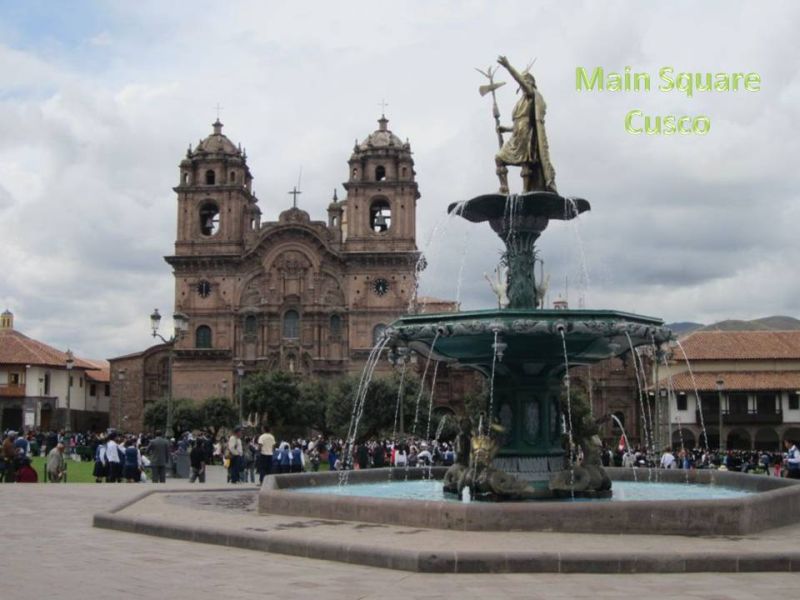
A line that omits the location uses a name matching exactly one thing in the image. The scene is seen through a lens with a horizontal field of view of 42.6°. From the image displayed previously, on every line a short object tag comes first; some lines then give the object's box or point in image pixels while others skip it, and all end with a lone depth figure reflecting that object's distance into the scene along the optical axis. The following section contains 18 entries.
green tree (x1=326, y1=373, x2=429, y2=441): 51.88
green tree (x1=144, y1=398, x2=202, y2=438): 57.78
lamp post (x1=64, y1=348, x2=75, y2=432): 32.53
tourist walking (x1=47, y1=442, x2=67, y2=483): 21.30
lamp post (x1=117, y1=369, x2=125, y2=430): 68.62
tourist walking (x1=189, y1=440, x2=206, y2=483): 21.55
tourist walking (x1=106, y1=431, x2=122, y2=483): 21.36
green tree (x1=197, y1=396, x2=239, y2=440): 58.03
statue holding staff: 13.57
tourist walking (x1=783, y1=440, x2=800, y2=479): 20.27
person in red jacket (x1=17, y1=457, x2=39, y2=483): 20.11
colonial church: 63.48
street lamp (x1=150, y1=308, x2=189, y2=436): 25.24
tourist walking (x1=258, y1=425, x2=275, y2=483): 20.56
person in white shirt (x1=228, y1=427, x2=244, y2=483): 21.72
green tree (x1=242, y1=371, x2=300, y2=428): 56.22
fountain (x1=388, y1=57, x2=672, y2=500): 11.91
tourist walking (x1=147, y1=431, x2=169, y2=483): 21.02
